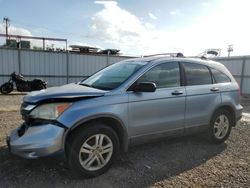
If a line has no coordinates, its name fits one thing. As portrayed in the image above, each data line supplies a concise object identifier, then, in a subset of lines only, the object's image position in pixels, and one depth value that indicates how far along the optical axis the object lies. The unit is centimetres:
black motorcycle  1005
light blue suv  240
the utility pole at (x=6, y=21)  2775
